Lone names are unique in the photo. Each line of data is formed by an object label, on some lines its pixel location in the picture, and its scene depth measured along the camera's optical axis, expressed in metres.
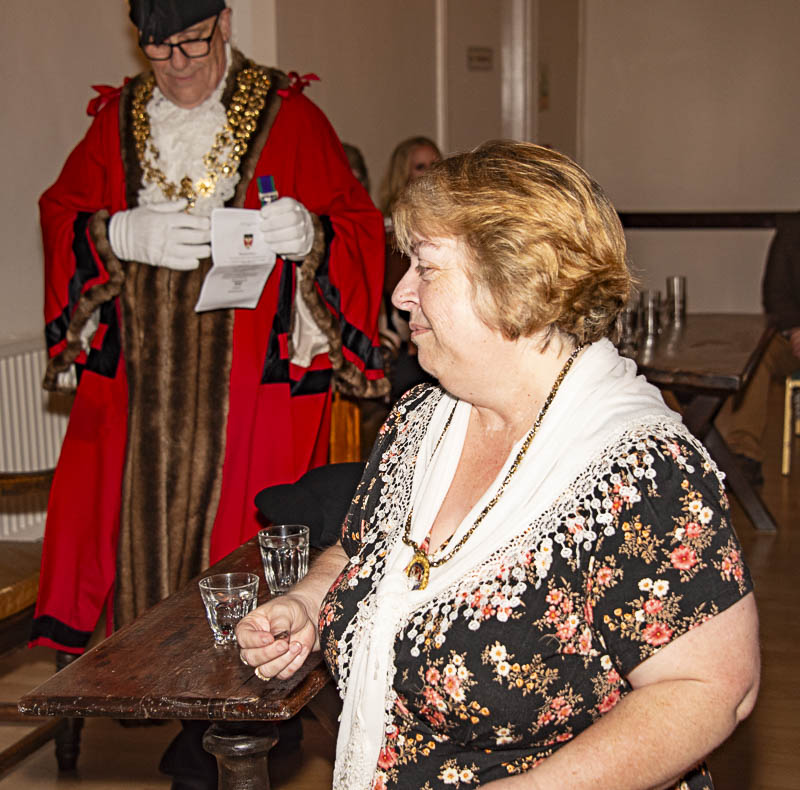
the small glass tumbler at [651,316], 4.71
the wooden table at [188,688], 1.44
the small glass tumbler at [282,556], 1.74
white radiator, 3.67
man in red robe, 2.77
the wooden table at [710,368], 4.04
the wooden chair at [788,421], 5.47
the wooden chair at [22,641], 2.65
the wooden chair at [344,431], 3.26
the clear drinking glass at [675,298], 5.28
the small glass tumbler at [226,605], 1.61
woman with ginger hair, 1.22
